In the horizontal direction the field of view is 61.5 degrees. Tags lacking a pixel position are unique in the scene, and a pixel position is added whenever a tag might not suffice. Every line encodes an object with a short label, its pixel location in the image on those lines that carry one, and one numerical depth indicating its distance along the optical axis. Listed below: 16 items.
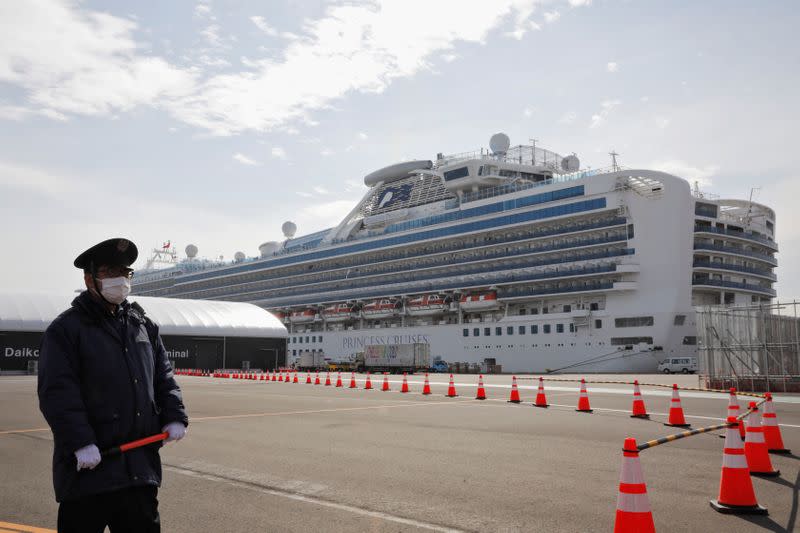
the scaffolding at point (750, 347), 23.94
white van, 45.97
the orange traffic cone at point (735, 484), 6.21
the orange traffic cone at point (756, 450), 7.98
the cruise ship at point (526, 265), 50.25
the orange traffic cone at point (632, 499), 4.68
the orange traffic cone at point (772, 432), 9.66
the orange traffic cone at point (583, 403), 16.12
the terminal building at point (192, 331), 49.78
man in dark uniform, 3.46
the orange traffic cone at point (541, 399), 17.58
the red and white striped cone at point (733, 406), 8.68
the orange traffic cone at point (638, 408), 14.52
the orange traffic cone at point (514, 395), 19.05
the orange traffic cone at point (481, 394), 20.50
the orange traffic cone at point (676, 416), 12.95
